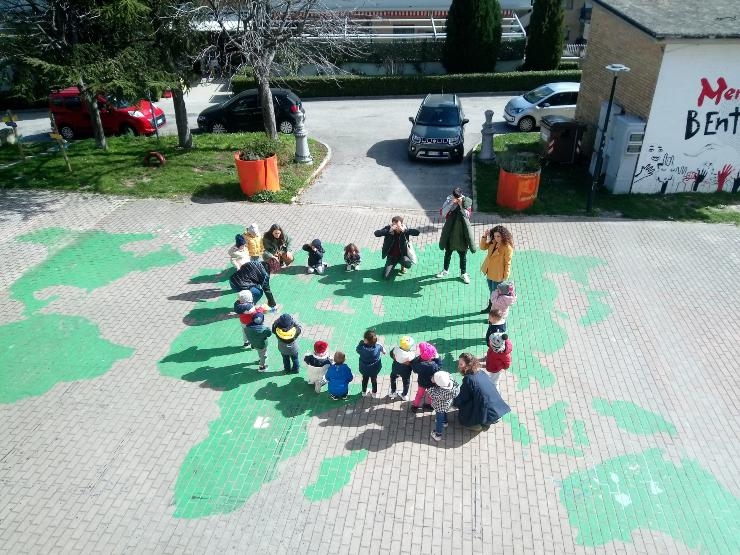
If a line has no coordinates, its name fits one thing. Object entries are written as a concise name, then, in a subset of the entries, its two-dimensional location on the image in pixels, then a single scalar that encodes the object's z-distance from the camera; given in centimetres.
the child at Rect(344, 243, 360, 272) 1075
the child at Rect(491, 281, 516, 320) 786
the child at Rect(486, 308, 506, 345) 765
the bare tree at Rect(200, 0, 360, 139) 1472
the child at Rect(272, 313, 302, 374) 755
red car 1916
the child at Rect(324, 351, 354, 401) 722
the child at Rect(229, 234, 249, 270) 961
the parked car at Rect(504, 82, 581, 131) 1917
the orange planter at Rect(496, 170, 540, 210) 1311
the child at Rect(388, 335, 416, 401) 703
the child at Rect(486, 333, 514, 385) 721
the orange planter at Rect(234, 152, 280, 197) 1369
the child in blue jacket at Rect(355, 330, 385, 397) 716
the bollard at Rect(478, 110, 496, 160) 1598
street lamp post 1246
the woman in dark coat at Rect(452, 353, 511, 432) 668
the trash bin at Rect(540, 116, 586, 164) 1559
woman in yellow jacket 859
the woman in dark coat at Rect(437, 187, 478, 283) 970
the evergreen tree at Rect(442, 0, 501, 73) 2589
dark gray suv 1611
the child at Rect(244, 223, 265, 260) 984
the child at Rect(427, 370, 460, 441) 662
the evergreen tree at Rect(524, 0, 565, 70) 2548
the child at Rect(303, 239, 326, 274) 1049
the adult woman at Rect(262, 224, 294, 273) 1050
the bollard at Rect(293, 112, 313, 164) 1593
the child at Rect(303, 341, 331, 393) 732
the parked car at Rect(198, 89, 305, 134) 1919
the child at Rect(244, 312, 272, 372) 770
